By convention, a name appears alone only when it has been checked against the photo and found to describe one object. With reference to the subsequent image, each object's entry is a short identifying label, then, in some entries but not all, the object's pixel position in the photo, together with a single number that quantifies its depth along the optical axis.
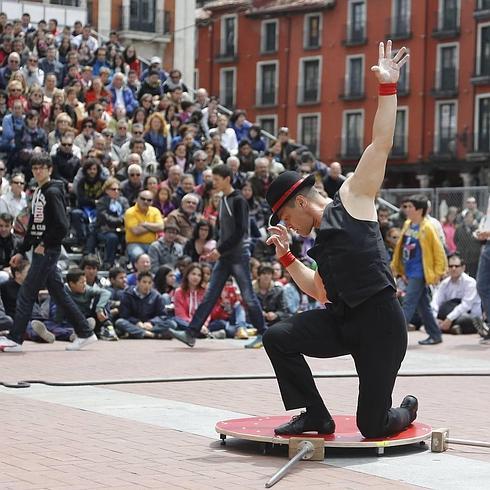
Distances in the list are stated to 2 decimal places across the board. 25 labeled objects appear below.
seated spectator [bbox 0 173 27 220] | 17.34
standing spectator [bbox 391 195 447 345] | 15.77
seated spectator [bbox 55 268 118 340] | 15.67
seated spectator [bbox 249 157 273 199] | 20.92
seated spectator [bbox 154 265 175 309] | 17.22
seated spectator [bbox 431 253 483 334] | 18.09
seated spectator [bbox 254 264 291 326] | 17.48
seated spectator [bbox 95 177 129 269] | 18.16
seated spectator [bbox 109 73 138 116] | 22.92
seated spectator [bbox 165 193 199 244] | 18.42
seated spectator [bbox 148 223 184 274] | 17.94
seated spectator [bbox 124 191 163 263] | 17.86
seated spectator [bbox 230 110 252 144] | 24.88
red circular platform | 7.12
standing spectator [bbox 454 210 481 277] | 24.40
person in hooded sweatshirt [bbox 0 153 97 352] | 13.13
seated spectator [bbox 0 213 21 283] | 16.39
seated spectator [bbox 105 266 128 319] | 16.36
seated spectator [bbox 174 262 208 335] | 16.47
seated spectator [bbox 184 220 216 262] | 18.20
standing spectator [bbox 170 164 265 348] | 14.39
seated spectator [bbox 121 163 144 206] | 19.12
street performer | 7.05
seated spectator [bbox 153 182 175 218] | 19.11
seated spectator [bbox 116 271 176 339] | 16.05
